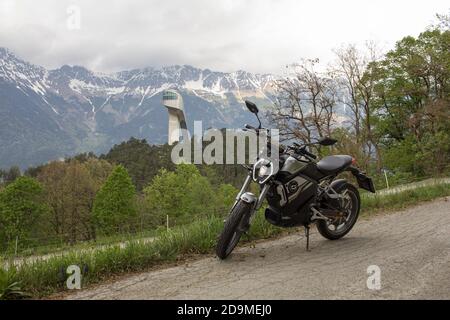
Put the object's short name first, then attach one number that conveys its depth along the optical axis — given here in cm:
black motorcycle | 497
